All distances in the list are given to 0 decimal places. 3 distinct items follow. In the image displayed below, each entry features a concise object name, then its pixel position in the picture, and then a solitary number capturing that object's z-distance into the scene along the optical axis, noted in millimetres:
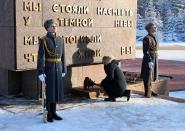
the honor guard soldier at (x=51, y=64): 7617
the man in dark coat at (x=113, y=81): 9328
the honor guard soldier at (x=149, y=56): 9852
